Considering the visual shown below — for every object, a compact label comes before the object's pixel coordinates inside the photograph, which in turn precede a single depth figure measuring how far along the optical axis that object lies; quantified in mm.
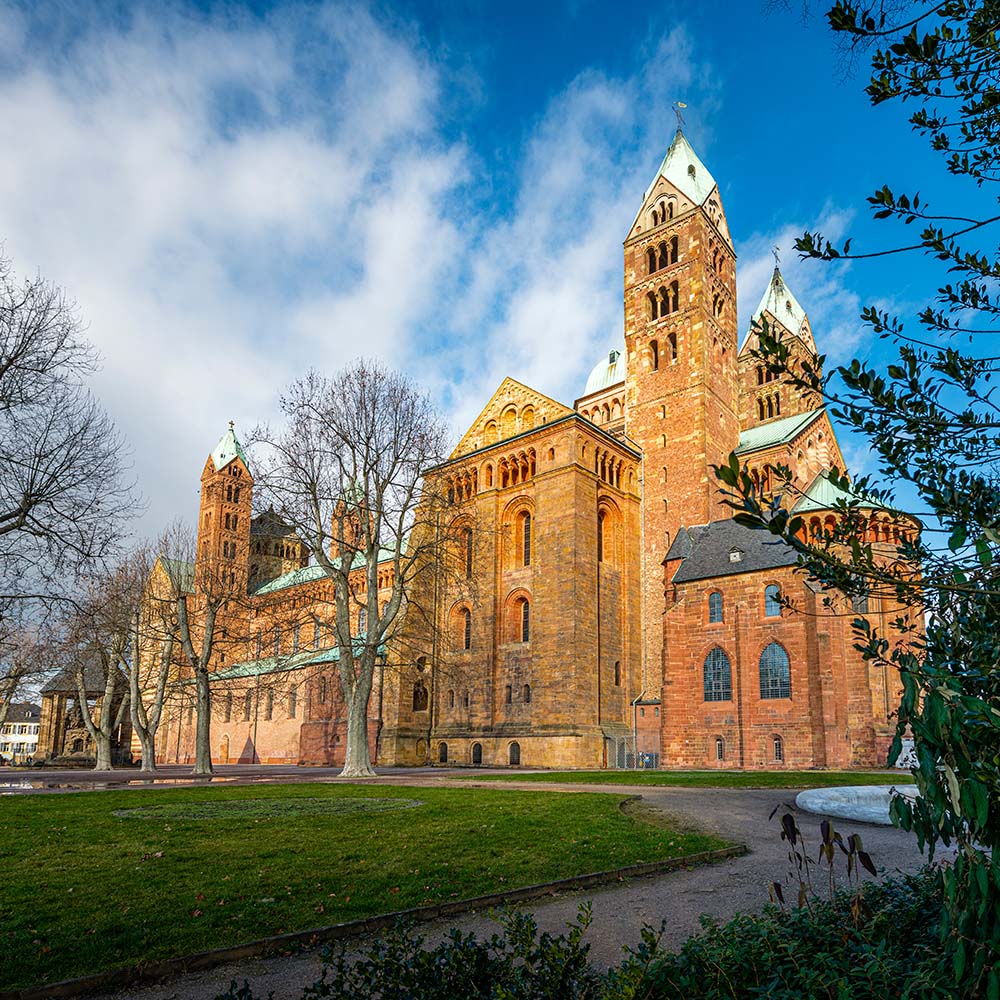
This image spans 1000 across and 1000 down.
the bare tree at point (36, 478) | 17125
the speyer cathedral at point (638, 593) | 35969
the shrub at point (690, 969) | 3918
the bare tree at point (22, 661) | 24252
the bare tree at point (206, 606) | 32188
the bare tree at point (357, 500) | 29578
